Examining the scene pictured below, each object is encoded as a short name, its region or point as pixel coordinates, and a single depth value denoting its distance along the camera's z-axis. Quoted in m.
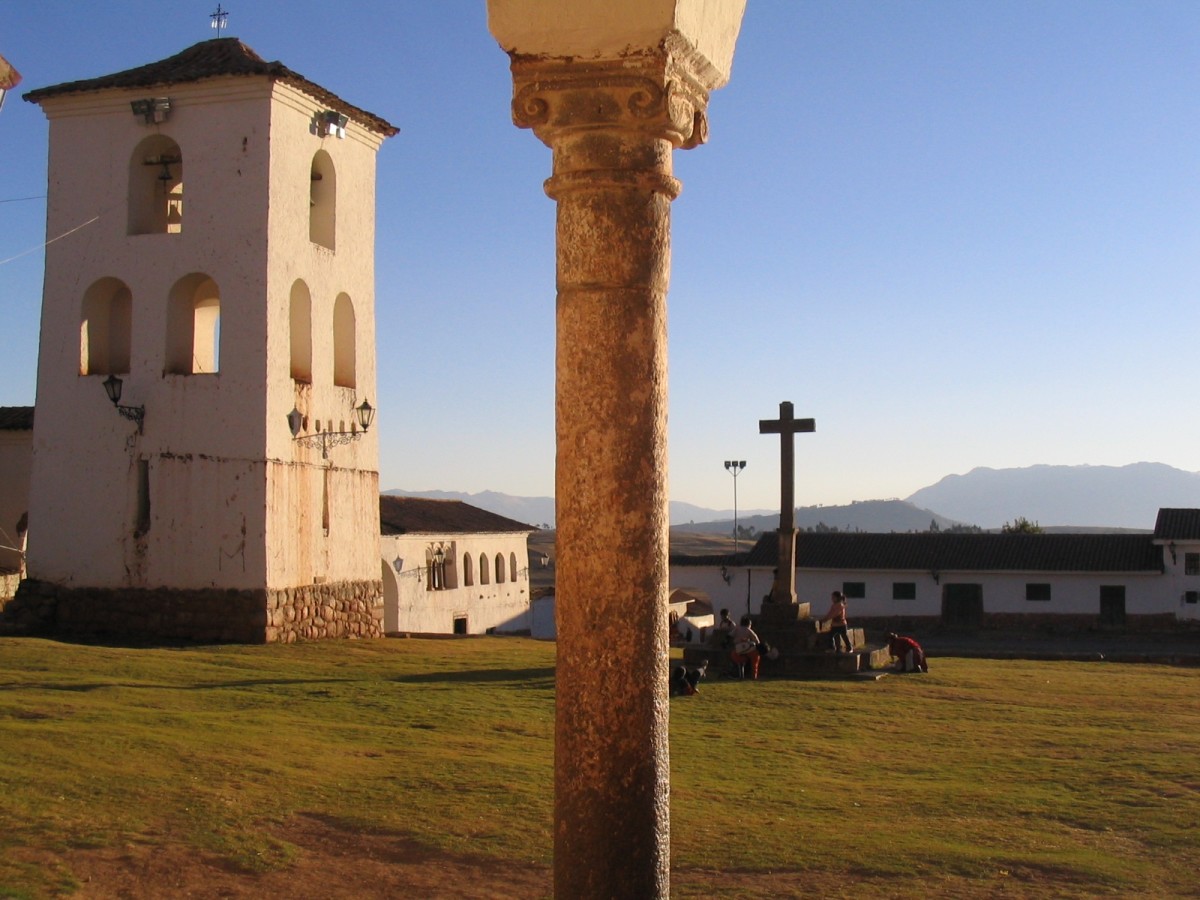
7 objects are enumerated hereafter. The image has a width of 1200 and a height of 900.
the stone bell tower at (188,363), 17.83
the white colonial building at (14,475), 21.39
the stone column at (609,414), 4.45
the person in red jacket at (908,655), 17.70
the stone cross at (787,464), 18.64
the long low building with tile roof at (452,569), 30.56
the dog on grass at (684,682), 14.45
